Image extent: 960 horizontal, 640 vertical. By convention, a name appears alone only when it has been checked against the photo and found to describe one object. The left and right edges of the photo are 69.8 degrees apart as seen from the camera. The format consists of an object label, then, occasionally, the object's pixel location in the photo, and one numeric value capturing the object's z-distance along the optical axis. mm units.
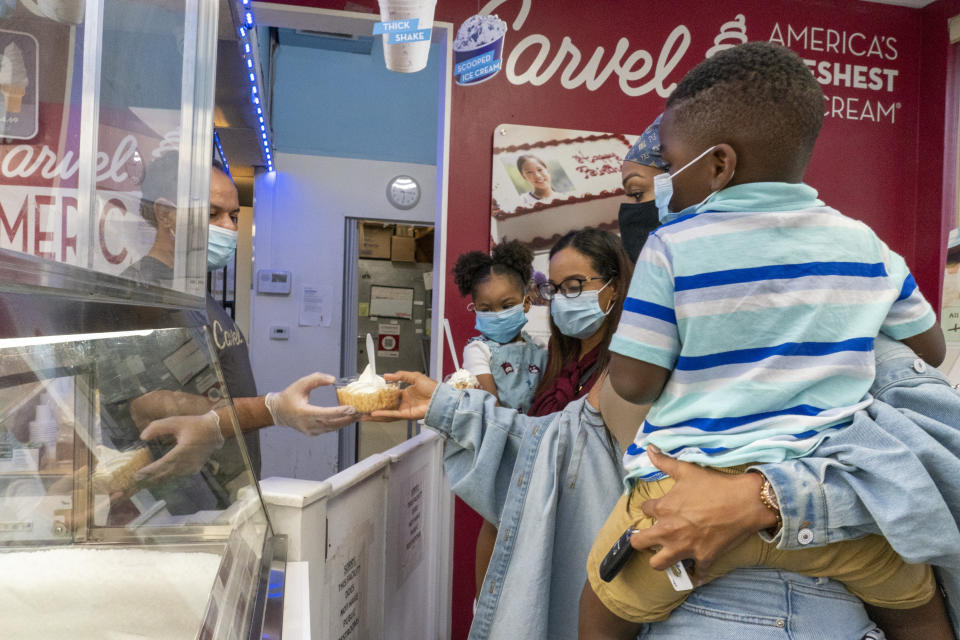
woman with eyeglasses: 2033
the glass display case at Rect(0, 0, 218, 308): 632
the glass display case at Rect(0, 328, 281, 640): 650
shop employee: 958
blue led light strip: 2879
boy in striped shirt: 928
